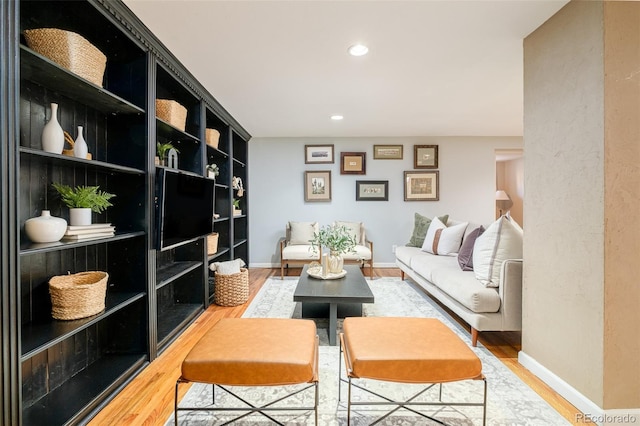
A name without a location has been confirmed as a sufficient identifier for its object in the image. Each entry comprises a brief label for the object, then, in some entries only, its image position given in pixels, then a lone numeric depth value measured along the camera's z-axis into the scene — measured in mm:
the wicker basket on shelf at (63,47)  1444
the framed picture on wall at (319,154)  5105
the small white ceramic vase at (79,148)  1613
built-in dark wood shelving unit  1135
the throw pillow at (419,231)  4332
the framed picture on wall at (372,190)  5141
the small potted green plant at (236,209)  4254
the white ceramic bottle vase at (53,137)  1456
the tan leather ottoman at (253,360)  1237
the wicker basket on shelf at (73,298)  1514
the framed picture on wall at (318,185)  5121
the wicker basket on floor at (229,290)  3193
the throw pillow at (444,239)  3570
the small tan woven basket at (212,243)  3194
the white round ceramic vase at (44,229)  1354
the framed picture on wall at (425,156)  5117
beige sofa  2170
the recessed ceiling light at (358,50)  2127
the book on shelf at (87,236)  1507
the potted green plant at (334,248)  2844
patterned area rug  1483
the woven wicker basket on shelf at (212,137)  3204
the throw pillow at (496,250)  2266
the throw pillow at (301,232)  4840
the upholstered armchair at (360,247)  4359
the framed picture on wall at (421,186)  5137
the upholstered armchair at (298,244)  4438
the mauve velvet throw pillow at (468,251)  2781
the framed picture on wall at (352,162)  5109
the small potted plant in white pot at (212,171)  3237
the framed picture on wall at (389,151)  5129
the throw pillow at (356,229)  4871
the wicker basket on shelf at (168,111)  2381
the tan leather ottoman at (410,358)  1251
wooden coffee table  2297
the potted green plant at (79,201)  1582
